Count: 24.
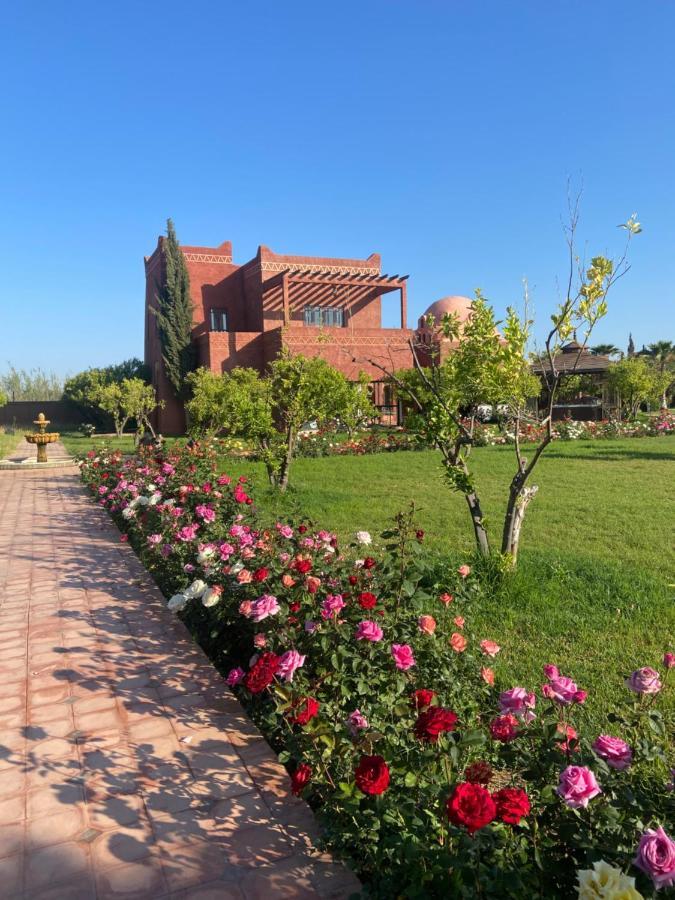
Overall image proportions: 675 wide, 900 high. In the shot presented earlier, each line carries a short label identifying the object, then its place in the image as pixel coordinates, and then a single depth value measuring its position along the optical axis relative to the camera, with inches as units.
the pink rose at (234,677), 104.2
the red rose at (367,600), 99.8
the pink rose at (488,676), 90.5
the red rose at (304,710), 78.0
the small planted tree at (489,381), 156.3
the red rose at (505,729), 69.9
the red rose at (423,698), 71.8
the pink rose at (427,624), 96.9
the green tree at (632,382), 838.5
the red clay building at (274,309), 977.5
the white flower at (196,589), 134.1
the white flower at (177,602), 137.7
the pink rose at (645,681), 73.3
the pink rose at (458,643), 96.9
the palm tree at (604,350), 1712.6
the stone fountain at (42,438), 614.0
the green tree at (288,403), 360.2
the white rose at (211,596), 127.3
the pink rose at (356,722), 81.5
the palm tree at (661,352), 1526.8
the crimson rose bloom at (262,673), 81.4
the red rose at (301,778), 74.7
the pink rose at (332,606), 100.5
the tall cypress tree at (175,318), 1076.5
